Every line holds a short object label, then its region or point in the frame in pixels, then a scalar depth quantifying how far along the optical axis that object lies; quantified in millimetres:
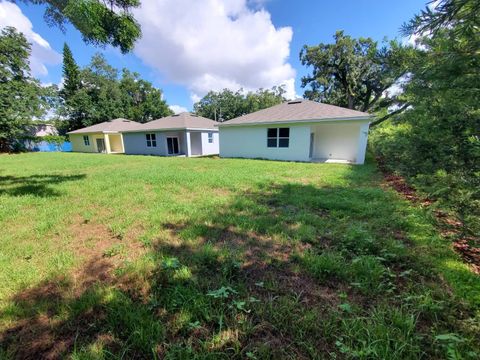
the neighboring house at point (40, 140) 25625
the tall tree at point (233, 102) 37250
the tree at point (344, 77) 21655
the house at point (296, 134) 12406
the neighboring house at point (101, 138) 24092
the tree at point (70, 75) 32281
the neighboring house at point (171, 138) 18547
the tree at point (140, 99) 35969
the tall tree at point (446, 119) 1593
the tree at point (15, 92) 20667
